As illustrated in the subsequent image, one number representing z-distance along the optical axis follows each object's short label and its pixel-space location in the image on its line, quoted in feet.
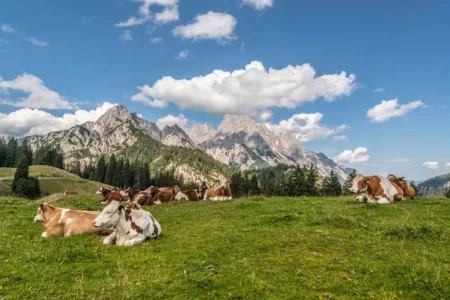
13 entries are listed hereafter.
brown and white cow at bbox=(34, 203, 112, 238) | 40.86
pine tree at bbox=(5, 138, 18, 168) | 439.10
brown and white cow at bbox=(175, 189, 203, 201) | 94.27
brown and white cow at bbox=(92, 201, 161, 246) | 36.83
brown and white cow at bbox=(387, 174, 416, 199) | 65.57
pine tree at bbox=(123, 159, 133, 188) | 412.16
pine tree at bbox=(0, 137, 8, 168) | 431.02
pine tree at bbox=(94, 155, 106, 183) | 450.34
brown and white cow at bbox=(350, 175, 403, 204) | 59.36
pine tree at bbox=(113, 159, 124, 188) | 415.03
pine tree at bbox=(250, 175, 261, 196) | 338.77
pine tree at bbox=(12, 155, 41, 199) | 249.96
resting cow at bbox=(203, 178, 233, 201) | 90.94
